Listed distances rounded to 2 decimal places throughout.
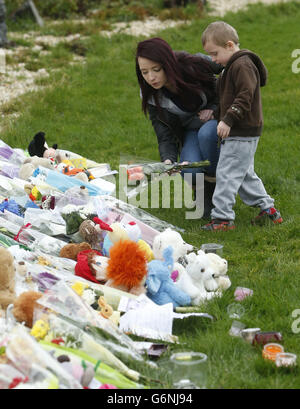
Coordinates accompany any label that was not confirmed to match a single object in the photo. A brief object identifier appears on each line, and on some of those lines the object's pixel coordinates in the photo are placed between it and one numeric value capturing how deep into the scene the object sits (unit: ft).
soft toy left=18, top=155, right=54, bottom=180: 31.09
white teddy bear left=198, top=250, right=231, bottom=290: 22.44
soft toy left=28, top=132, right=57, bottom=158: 34.30
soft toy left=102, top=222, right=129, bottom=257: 23.66
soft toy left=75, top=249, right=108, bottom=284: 21.93
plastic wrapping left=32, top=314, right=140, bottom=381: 16.63
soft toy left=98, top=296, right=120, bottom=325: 19.62
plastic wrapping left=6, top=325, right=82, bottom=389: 14.88
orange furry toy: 20.81
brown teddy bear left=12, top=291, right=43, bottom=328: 17.88
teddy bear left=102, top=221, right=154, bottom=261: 23.50
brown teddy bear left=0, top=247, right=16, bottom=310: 19.02
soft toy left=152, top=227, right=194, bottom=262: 23.38
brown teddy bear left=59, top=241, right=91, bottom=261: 23.54
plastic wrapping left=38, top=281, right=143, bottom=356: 17.81
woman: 28.91
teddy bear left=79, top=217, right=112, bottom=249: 24.75
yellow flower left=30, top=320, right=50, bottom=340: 16.94
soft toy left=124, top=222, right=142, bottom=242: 23.85
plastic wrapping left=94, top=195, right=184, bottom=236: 26.53
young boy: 27.17
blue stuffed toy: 21.35
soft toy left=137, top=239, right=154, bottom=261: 22.99
